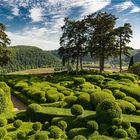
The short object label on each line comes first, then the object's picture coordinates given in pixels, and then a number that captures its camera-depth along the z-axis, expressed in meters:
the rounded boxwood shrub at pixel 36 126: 8.11
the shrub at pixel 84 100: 10.41
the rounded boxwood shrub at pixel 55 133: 7.41
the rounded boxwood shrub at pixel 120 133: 7.27
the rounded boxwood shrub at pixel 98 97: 10.16
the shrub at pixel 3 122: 8.49
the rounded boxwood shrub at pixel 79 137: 6.76
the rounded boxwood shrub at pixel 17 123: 8.50
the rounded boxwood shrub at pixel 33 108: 9.41
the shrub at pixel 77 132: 7.64
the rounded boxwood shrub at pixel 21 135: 7.42
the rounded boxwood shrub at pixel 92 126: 7.72
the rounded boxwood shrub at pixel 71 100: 10.84
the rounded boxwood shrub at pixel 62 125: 8.01
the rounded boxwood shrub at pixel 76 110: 8.78
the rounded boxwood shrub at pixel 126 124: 7.79
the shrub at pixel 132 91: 12.17
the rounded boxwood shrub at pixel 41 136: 7.04
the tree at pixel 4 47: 24.31
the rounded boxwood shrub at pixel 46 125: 8.53
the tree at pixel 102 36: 25.63
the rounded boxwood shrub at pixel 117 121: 7.84
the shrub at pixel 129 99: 11.21
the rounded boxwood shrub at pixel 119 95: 11.92
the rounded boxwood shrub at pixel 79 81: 16.54
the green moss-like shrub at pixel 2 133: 7.41
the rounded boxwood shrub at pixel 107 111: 8.10
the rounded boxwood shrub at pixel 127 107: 9.82
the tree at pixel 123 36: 25.73
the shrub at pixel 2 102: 10.29
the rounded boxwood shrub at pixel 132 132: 7.50
